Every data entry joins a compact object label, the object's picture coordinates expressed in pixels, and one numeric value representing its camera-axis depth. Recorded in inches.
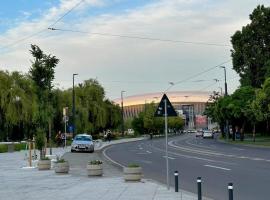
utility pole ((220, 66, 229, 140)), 3317.9
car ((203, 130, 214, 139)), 4249.5
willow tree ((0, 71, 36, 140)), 2488.9
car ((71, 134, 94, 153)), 2009.1
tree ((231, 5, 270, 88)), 3388.3
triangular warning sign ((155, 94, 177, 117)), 627.5
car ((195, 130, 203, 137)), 5012.8
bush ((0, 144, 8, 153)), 1975.4
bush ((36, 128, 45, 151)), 1160.2
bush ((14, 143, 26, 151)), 2102.6
